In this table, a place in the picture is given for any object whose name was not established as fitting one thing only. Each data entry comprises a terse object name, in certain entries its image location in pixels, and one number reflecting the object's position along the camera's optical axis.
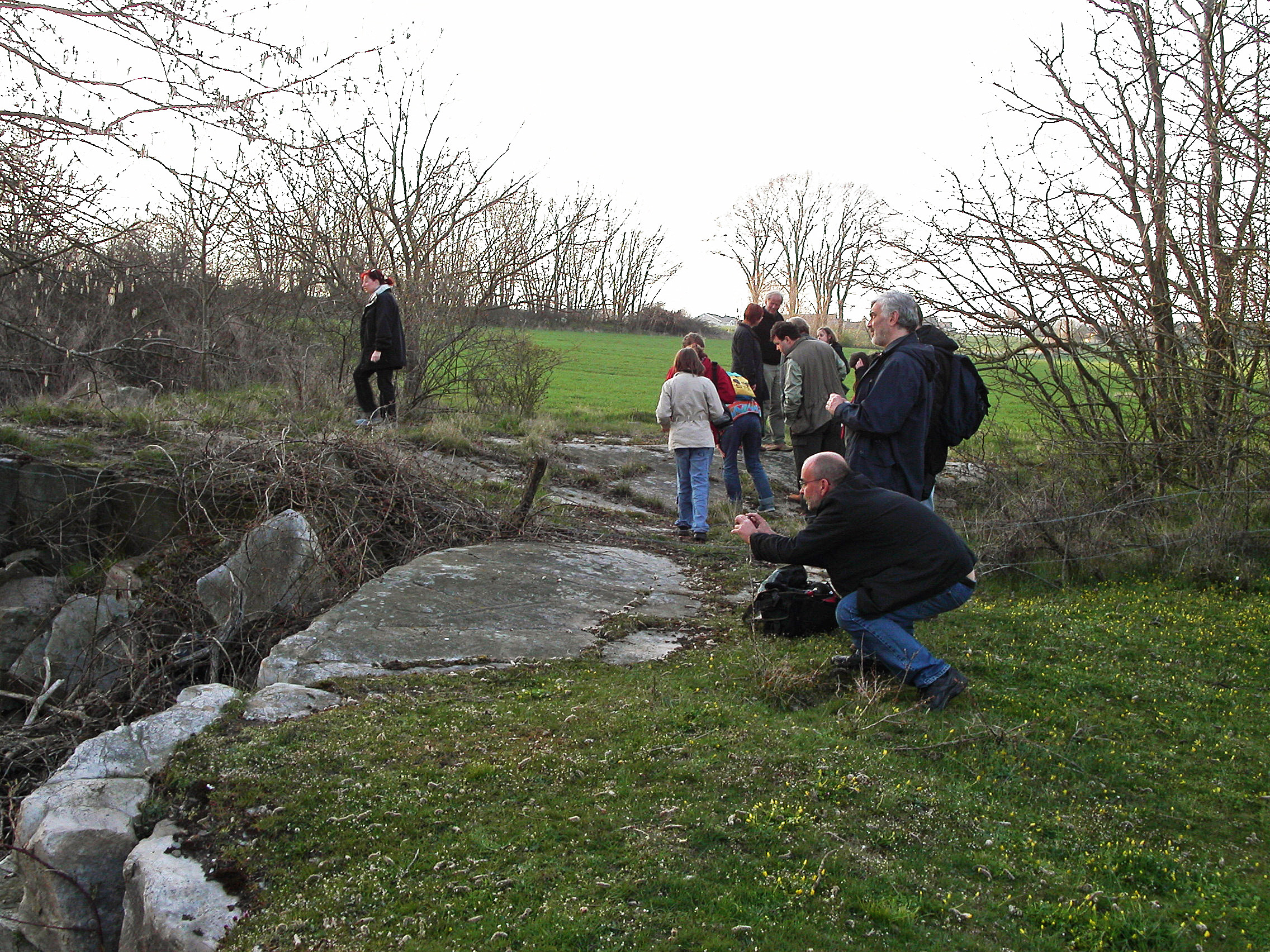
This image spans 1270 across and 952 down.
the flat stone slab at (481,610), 6.47
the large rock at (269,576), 8.20
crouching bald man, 5.61
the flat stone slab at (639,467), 13.36
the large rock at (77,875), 4.35
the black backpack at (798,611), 7.04
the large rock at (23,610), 9.34
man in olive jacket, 10.39
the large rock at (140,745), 4.83
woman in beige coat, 10.14
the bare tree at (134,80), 6.85
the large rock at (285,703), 5.37
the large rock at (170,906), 3.65
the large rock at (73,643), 8.31
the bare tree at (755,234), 67.06
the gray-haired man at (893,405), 6.31
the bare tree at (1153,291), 9.38
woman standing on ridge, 12.68
